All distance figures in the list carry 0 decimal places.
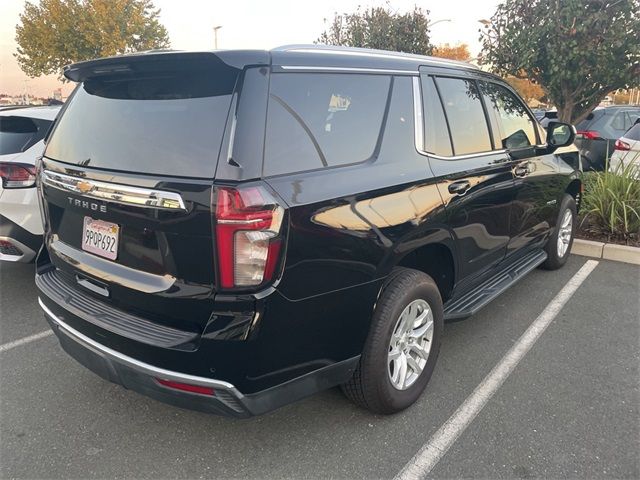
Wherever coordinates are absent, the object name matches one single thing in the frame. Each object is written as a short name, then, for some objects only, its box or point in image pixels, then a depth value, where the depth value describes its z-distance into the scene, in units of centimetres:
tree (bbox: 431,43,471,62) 3219
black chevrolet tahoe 192
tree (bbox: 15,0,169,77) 2253
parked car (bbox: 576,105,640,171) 867
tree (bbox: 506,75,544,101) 3541
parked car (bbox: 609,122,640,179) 621
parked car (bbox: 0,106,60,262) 411
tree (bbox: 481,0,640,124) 666
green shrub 574
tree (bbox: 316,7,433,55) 1409
